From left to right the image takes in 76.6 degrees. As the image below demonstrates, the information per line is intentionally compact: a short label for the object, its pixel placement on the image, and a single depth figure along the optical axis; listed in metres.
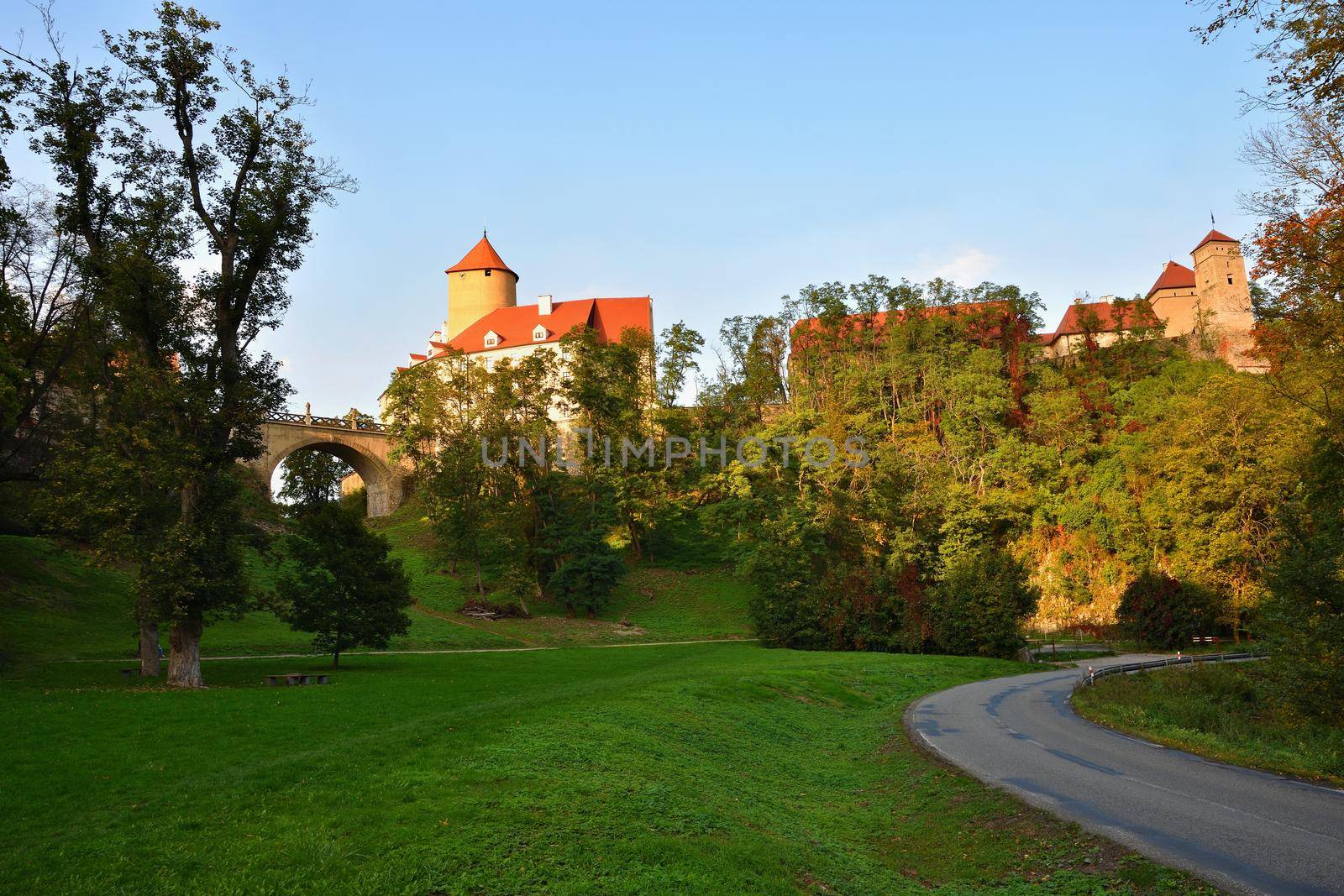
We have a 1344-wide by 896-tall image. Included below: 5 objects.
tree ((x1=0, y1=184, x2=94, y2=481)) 24.64
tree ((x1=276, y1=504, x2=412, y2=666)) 27.53
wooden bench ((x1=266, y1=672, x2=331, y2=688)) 22.70
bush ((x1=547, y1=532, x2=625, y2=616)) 51.31
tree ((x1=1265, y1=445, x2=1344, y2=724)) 17.41
